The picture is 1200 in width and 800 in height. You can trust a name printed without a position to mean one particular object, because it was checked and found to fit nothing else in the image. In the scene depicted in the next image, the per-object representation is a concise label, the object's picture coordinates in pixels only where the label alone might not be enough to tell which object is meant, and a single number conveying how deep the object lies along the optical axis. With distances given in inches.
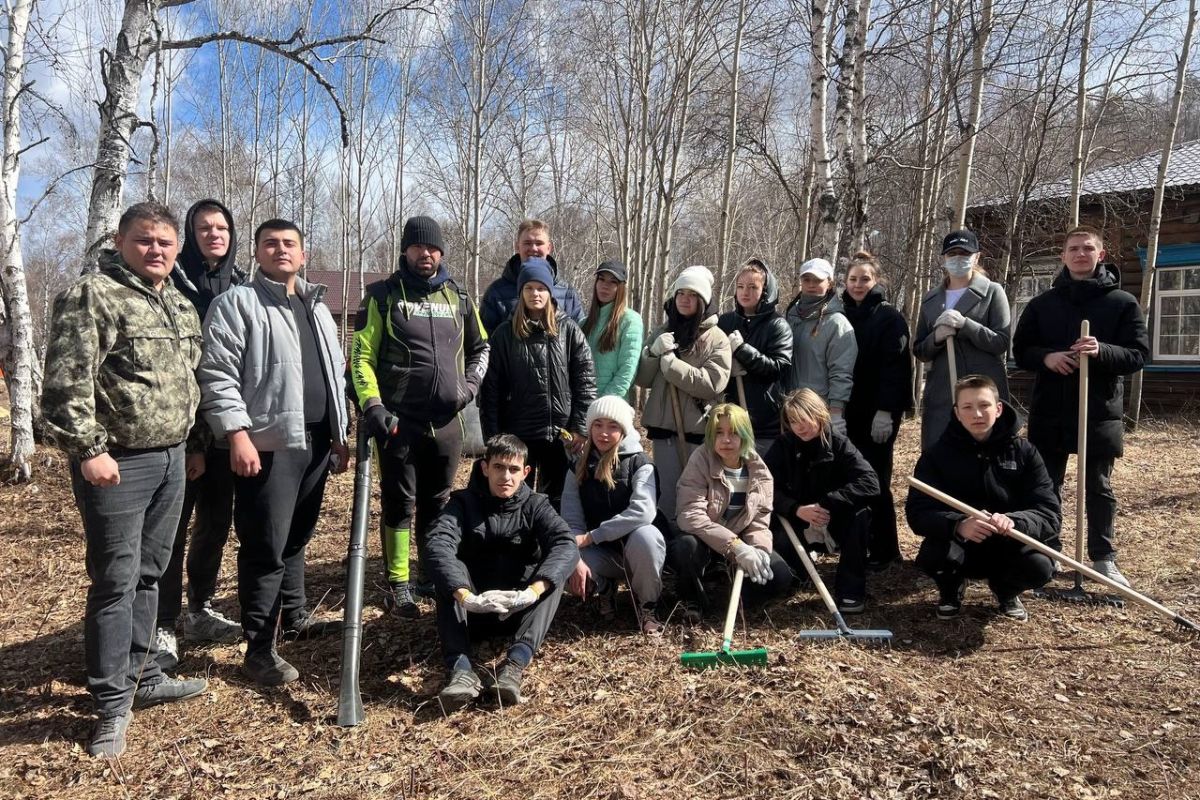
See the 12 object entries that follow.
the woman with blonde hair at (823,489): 174.6
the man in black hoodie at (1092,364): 183.3
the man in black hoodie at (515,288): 188.2
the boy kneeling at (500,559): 140.8
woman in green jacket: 188.7
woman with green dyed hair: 169.0
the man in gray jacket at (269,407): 134.5
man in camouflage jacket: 112.1
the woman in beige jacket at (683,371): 185.6
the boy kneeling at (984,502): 163.0
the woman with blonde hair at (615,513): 165.2
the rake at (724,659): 141.9
